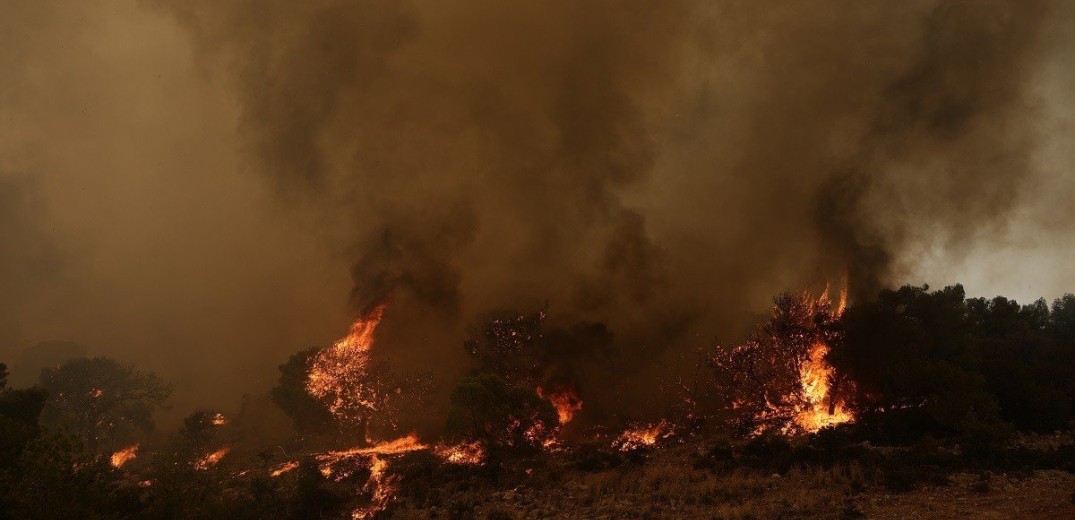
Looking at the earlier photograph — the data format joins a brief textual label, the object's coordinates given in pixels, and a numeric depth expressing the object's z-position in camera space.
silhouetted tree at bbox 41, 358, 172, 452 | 67.06
